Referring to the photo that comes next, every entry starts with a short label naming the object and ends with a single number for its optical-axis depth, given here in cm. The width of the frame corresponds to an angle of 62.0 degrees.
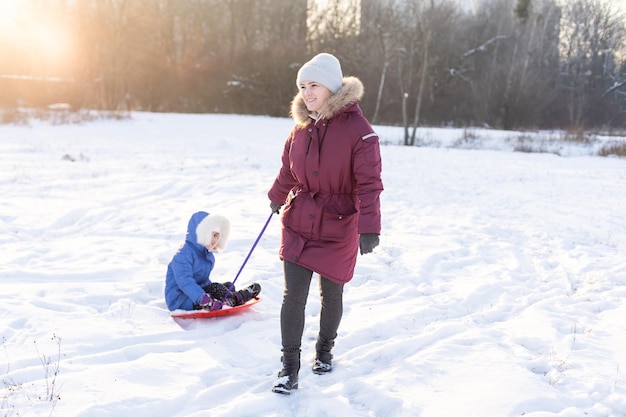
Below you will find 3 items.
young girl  440
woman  308
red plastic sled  434
